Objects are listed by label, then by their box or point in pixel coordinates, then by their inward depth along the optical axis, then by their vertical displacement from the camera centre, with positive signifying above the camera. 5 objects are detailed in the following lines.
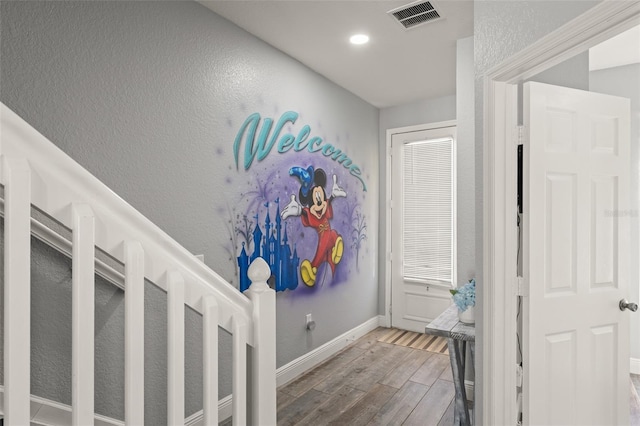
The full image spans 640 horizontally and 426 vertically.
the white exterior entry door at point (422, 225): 4.06 -0.13
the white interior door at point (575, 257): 1.66 -0.21
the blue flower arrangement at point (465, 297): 2.26 -0.52
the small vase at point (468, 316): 2.28 -0.64
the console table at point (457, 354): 2.12 -0.87
